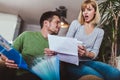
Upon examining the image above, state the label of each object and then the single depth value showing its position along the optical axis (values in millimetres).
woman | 1599
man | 1468
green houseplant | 2613
